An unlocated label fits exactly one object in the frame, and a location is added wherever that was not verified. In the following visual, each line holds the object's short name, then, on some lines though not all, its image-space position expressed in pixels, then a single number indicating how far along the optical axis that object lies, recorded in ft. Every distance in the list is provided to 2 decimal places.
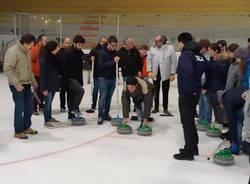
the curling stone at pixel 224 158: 12.87
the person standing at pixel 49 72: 17.10
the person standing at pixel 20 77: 14.69
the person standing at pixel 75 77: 19.03
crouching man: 16.38
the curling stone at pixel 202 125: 17.71
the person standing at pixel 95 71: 21.61
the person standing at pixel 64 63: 18.35
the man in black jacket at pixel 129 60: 20.01
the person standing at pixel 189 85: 12.91
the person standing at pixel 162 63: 21.03
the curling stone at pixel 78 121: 18.48
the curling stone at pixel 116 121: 18.31
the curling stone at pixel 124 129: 16.80
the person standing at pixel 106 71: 18.26
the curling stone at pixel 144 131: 16.60
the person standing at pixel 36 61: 20.76
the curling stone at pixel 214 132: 16.65
